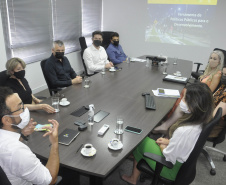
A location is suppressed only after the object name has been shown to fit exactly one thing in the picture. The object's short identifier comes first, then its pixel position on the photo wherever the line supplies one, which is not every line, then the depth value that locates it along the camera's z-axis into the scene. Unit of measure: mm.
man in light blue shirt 4603
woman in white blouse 1574
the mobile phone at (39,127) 1795
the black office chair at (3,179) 992
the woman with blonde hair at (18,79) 2371
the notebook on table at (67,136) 1660
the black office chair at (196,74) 4082
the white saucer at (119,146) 1603
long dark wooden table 1498
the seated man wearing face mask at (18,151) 1176
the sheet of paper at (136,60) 4445
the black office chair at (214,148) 2330
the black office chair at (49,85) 2980
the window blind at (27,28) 3634
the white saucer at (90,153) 1512
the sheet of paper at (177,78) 3283
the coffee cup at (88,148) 1528
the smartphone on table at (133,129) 1845
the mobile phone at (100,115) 2004
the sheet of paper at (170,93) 2656
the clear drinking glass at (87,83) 2830
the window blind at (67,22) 4710
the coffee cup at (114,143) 1619
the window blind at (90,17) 5640
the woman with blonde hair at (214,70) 3014
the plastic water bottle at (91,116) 1931
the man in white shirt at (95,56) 3996
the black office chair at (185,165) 1455
